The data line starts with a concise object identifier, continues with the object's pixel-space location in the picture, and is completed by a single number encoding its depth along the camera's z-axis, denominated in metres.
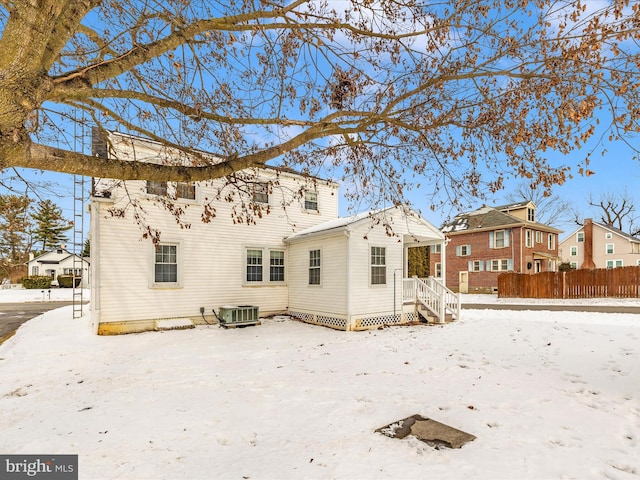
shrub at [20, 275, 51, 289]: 36.47
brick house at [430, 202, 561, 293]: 29.25
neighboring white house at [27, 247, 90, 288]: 46.75
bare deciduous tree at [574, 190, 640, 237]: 42.56
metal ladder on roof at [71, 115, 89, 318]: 10.88
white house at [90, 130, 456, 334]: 10.89
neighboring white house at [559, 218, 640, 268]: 37.47
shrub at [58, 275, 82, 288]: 39.31
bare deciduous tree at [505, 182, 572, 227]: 35.81
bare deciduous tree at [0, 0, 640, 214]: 3.64
